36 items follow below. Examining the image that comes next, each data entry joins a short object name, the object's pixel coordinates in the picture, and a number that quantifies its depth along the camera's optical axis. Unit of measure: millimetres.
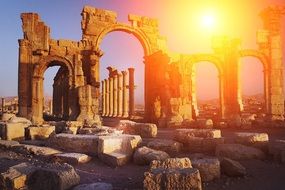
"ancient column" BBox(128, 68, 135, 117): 27500
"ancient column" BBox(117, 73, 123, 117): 28455
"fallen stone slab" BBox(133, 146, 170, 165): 6086
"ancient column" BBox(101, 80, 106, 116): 33594
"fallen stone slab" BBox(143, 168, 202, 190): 3775
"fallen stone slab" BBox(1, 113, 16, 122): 13207
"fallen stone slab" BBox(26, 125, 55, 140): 8883
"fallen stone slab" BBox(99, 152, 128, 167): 6117
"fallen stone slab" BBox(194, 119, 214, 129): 14758
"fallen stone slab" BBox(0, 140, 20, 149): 7673
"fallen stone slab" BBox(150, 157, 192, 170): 4582
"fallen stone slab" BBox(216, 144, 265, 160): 6486
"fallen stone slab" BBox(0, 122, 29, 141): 8805
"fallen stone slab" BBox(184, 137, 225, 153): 7312
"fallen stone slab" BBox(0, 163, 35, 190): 4426
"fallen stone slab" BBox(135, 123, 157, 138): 9531
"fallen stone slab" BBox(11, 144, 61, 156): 6843
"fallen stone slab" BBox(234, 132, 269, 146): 7309
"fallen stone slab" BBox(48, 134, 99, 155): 7000
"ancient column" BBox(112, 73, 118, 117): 29328
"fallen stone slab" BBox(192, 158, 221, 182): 4916
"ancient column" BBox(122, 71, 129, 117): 27938
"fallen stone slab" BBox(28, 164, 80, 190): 4355
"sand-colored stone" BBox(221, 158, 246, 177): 5184
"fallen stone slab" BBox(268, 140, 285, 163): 6246
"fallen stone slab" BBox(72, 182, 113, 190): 4265
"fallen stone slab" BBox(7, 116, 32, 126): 10488
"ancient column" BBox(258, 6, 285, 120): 21609
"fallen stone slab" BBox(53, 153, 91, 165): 6137
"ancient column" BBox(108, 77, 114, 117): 30314
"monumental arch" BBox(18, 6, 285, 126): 17562
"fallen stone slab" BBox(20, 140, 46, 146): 7988
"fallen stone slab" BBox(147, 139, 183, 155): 7090
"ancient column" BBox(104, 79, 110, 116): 31972
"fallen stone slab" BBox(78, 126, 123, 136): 7928
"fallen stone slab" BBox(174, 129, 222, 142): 7787
